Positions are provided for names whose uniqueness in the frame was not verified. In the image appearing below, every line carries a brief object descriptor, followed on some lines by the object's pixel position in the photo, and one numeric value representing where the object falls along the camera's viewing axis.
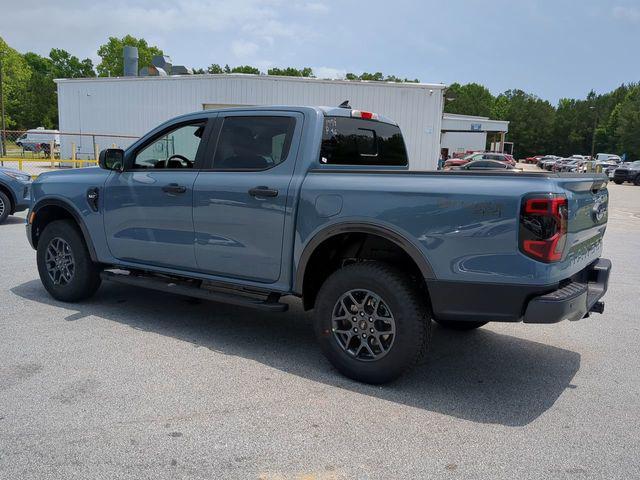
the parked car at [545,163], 64.42
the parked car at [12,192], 10.93
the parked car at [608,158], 63.64
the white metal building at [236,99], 24.36
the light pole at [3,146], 26.16
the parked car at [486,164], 31.42
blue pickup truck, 3.33
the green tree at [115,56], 78.50
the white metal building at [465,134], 63.88
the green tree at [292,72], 108.32
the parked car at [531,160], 94.27
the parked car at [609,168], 43.88
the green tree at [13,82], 59.97
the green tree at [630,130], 81.19
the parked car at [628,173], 36.94
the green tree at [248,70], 112.23
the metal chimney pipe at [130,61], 37.31
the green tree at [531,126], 111.62
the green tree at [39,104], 67.44
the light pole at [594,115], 95.38
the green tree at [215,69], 120.38
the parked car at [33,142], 40.59
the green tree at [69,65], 94.00
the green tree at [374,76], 117.25
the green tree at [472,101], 112.50
